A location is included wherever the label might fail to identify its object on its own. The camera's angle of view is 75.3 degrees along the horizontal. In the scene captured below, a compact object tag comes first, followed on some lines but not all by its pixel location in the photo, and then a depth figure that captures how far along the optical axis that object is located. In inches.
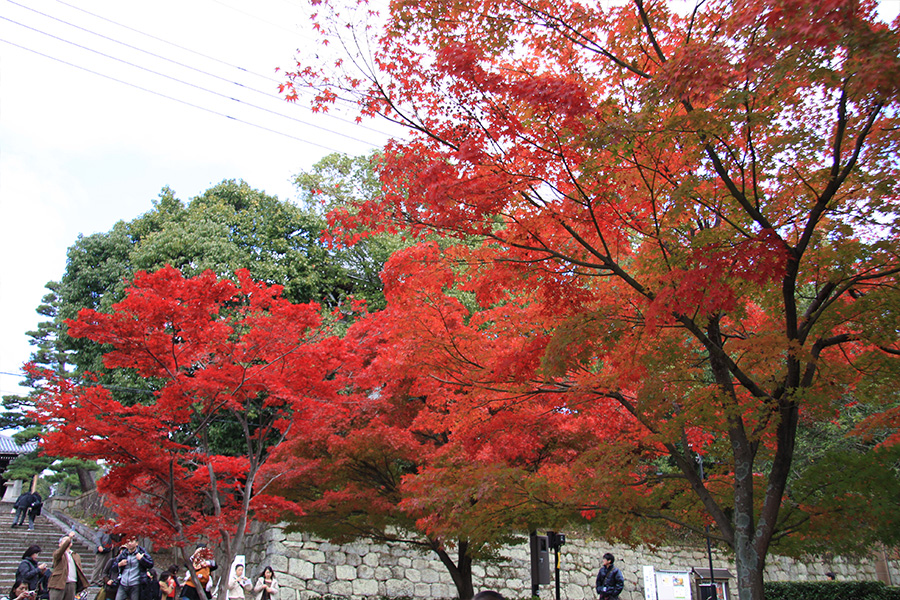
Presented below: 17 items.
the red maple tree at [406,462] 285.0
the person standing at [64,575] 325.7
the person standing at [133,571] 312.0
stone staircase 513.0
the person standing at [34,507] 628.1
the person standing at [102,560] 447.5
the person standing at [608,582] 348.8
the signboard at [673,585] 487.2
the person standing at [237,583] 330.6
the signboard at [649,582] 502.5
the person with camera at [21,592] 284.0
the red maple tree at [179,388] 288.5
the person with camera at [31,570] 327.3
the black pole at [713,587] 440.5
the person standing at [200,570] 319.3
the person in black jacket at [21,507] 639.8
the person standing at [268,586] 351.9
